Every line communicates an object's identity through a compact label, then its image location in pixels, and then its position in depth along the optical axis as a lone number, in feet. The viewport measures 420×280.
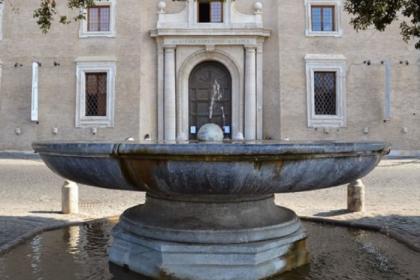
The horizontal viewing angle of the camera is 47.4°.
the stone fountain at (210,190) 9.11
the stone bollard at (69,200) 22.89
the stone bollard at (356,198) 23.12
